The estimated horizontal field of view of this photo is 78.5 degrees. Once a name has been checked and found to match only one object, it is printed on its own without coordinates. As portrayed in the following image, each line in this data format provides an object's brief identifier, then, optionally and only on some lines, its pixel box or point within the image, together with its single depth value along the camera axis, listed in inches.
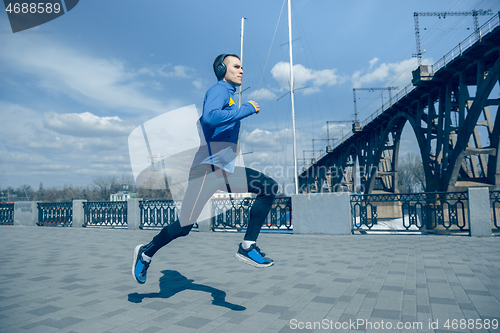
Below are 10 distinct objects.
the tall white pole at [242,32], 571.2
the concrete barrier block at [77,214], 623.5
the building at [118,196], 2208.3
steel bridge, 811.4
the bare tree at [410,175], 3442.4
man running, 107.9
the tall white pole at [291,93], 590.1
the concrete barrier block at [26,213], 688.4
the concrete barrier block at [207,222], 498.3
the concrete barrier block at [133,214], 558.3
